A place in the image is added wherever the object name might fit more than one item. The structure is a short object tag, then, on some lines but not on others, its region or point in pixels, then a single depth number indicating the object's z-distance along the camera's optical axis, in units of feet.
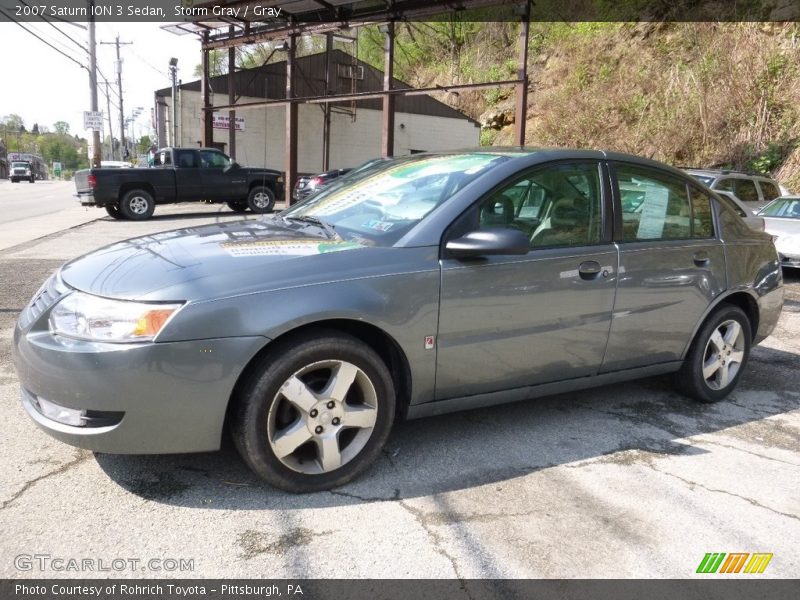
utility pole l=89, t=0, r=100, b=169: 77.77
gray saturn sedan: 8.54
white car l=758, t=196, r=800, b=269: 32.63
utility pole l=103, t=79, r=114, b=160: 197.36
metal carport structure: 46.96
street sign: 77.20
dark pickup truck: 51.83
